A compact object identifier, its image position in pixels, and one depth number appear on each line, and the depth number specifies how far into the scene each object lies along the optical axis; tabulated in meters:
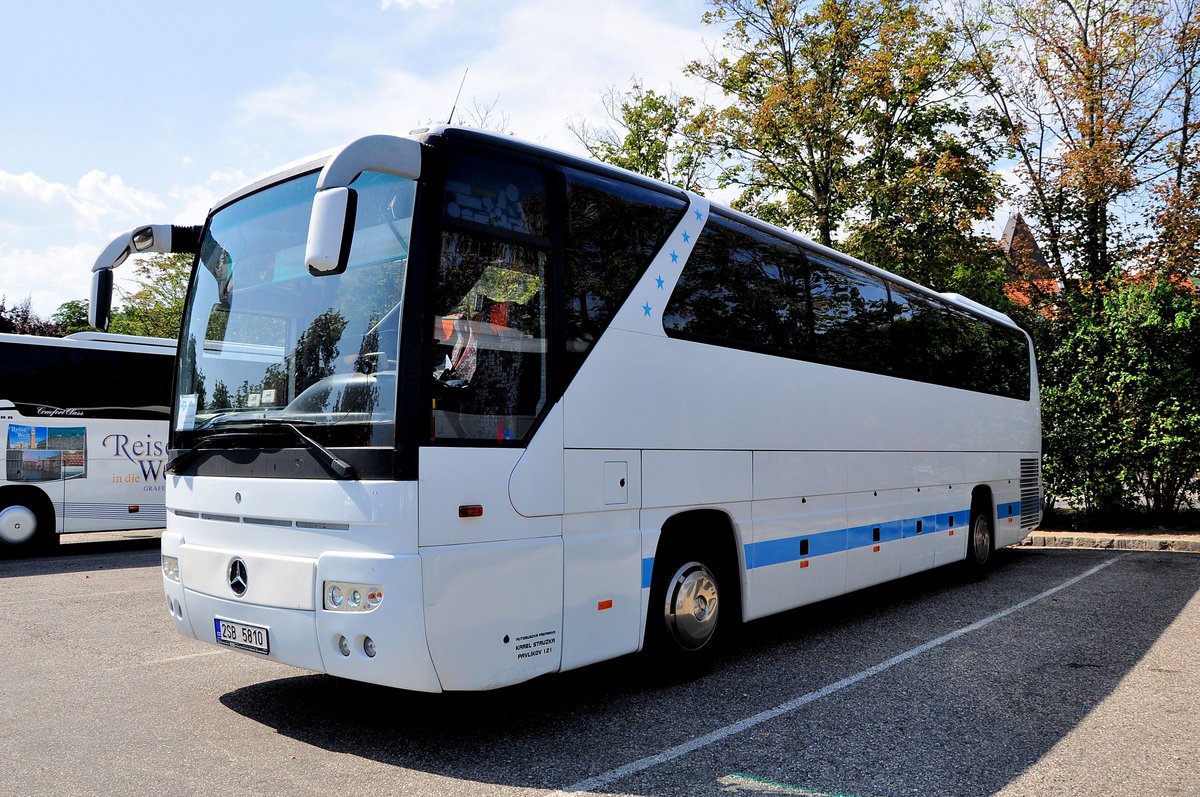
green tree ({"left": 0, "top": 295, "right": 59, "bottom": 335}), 34.65
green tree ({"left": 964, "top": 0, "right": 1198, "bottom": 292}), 16.36
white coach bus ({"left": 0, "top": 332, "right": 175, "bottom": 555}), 12.98
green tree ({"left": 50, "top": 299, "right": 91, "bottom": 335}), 50.68
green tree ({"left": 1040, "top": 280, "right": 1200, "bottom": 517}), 15.20
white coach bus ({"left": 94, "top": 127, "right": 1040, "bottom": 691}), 4.48
